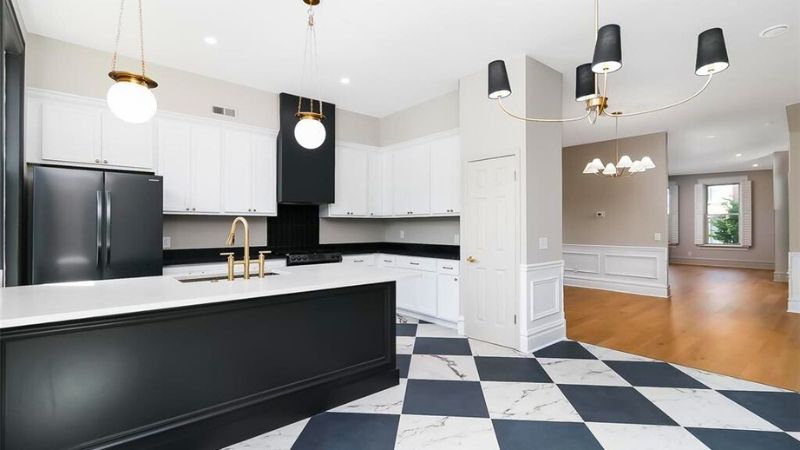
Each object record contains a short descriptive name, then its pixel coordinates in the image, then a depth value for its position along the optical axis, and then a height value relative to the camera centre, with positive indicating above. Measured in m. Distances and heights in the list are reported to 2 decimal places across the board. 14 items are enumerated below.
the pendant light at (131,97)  2.01 +0.70
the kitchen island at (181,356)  1.65 -0.70
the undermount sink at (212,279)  2.53 -0.37
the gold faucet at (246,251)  2.46 -0.17
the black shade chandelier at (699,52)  1.74 +0.81
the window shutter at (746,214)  10.21 +0.30
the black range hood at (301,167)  4.66 +0.75
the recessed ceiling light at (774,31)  3.11 +1.64
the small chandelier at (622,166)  5.27 +0.85
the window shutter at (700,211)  10.94 +0.41
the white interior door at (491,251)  3.74 -0.27
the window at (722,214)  10.52 +0.31
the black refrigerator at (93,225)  2.97 +0.01
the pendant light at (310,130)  2.65 +0.68
